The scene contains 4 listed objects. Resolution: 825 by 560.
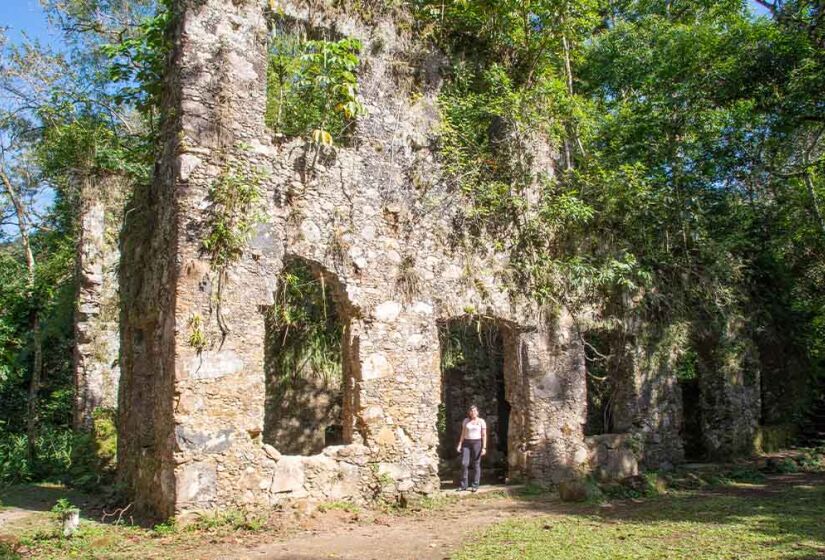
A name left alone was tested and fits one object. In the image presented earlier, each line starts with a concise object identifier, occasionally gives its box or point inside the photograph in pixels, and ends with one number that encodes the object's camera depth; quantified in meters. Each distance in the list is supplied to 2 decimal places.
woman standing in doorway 10.48
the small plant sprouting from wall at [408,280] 9.84
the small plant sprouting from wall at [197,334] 7.97
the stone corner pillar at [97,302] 13.79
